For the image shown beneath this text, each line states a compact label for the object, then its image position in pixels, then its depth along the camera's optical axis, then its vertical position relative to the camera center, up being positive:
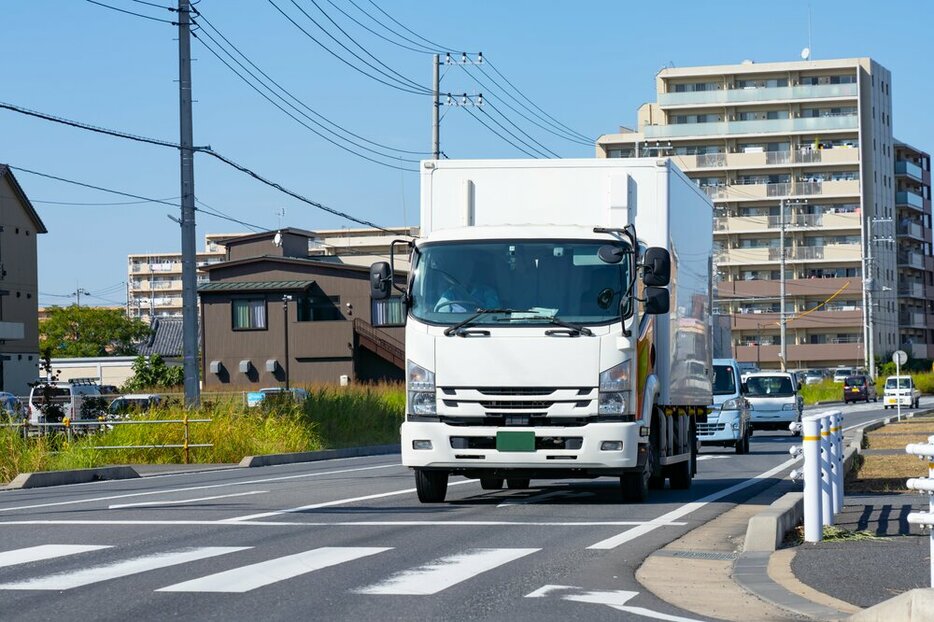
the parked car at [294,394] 33.09 -1.04
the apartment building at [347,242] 169.38 +13.80
